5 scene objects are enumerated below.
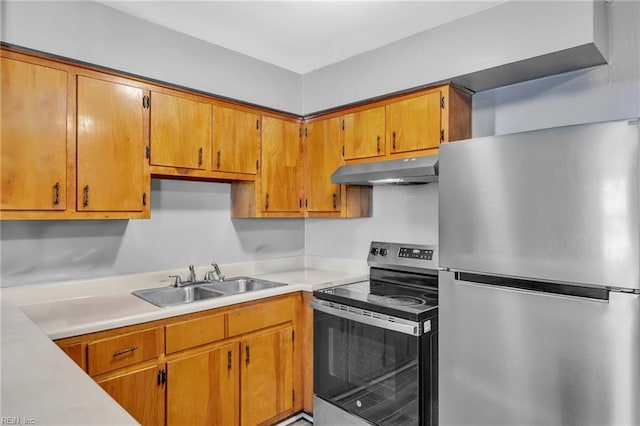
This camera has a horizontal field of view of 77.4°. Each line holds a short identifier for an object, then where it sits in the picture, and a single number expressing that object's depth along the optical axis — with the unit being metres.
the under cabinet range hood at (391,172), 2.22
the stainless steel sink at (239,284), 2.68
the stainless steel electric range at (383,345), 1.97
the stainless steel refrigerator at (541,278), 1.38
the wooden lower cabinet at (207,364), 1.80
